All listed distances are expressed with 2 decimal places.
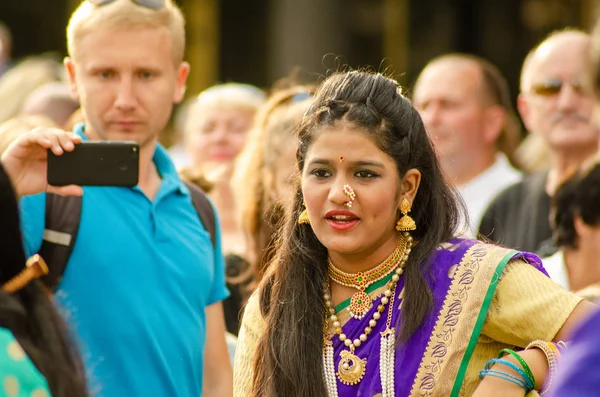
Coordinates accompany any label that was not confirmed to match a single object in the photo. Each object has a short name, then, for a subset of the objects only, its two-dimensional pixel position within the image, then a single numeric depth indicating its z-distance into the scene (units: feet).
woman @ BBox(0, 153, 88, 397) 13.57
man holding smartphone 22.35
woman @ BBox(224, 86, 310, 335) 31.09
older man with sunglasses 35.29
